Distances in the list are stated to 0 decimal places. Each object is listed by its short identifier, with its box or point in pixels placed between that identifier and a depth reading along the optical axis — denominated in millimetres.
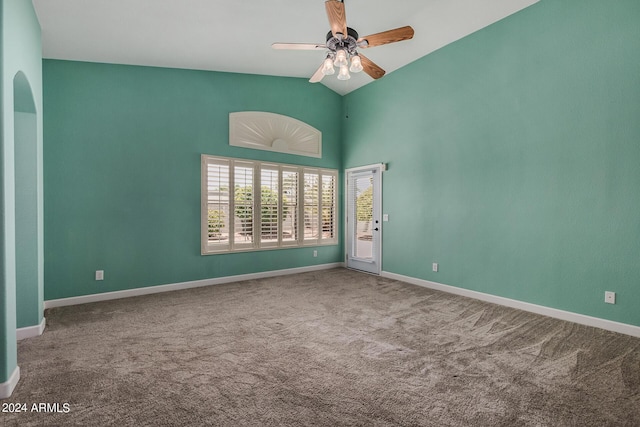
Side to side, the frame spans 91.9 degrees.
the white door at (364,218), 5703
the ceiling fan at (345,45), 2920
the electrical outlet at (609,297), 3088
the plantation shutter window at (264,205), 4918
